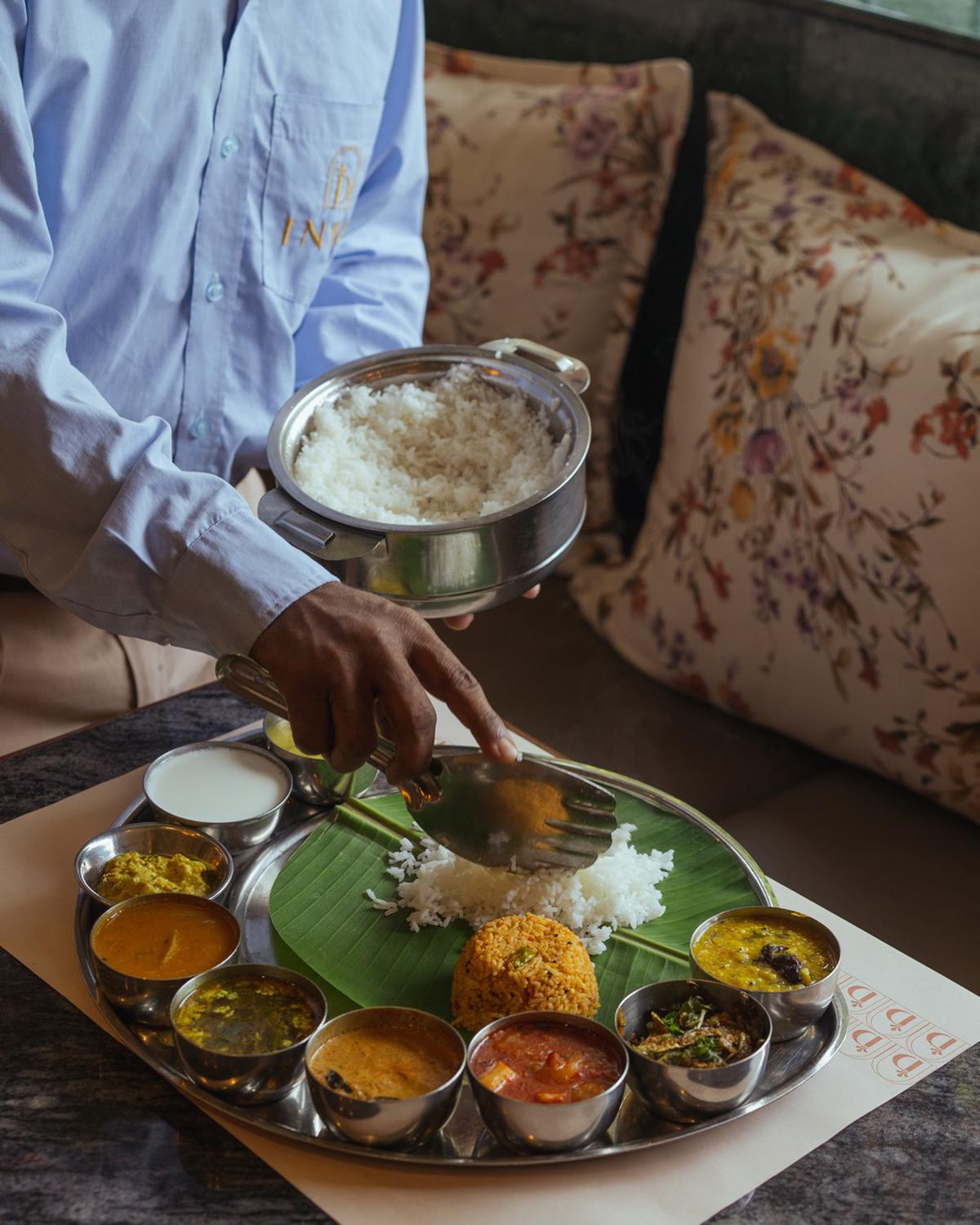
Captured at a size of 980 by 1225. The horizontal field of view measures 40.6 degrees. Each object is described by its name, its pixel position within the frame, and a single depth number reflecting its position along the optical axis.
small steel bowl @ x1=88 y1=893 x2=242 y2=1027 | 0.92
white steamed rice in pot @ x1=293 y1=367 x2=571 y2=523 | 1.11
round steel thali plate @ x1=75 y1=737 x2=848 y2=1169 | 0.84
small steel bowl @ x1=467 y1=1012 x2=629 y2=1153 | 0.82
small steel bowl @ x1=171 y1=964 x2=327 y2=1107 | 0.86
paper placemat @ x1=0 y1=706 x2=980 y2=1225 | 0.83
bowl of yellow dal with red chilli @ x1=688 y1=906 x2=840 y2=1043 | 0.94
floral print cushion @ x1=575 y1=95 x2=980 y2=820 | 1.62
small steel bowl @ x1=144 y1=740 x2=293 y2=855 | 1.11
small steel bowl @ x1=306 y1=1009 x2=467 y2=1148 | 0.82
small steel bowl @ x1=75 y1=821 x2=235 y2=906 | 1.05
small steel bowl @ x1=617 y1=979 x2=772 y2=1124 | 0.85
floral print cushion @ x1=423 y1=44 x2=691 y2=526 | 2.10
